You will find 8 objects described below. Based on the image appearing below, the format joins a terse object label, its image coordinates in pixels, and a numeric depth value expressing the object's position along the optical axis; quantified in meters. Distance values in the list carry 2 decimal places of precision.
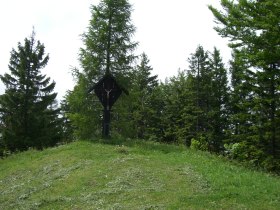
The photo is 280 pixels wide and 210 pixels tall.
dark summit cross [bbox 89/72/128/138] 22.83
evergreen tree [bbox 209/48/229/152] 42.62
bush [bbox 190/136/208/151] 23.17
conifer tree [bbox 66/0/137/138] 23.78
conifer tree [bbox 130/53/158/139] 50.09
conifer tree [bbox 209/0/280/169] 18.86
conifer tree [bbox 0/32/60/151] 33.84
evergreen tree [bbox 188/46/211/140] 44.06
